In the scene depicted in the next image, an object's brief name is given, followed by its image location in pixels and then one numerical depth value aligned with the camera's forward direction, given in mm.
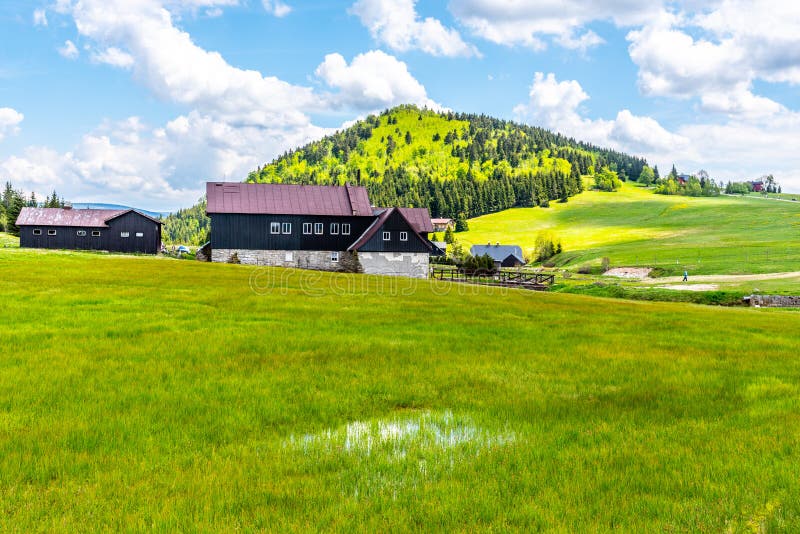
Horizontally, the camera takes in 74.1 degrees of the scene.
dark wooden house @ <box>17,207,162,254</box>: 80312
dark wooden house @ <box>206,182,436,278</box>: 69562
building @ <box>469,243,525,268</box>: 142750
